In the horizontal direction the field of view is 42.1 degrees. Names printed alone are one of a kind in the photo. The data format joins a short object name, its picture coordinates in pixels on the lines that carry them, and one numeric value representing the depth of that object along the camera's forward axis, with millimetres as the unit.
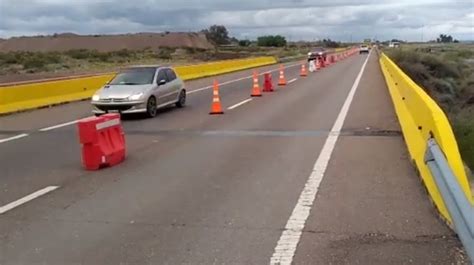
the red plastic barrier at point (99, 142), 9461
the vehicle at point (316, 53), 64525
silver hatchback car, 16812
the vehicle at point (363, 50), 106650
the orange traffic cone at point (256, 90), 23578
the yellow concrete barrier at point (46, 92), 19161
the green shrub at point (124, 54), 102000
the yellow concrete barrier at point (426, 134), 6241
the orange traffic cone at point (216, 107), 17397
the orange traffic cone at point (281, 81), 30419
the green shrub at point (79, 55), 93438
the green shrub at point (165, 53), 96062
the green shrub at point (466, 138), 14042
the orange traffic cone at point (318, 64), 50625
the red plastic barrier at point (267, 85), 25866
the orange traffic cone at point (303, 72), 40019
